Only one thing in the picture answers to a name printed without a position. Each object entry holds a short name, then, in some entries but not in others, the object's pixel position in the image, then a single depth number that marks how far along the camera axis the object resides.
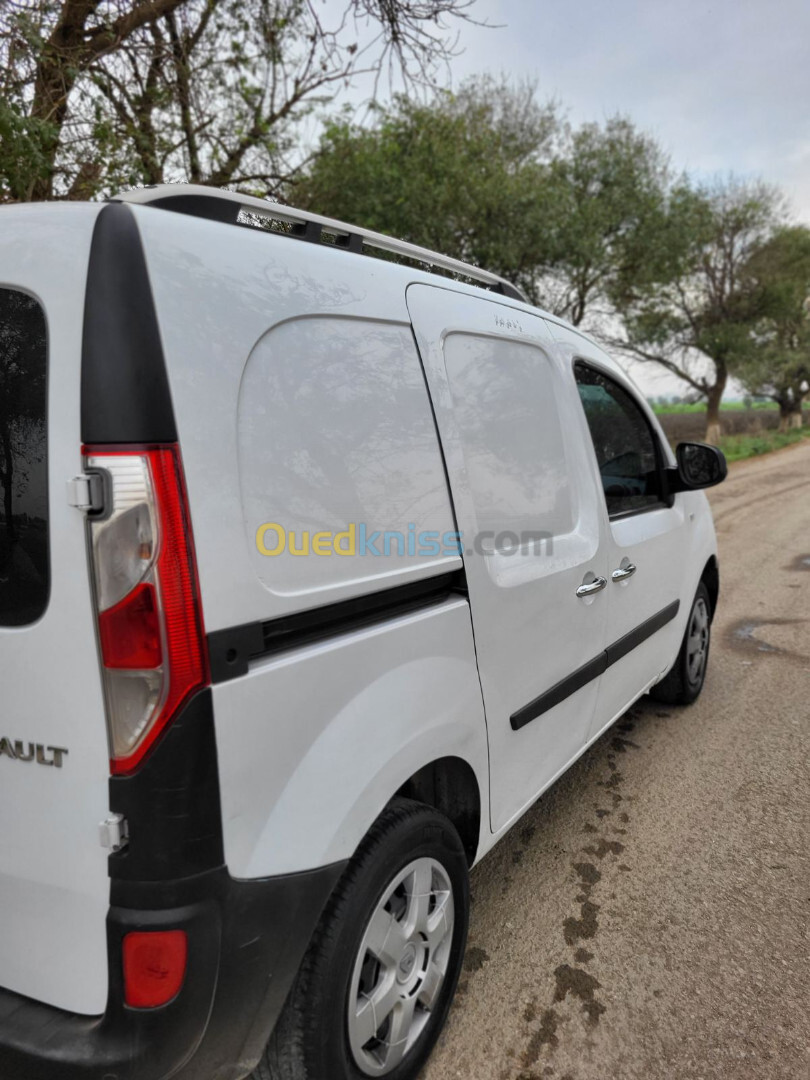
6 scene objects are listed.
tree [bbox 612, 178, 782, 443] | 26.22
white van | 1.25
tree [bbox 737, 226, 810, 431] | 27.14
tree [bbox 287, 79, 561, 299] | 11.11
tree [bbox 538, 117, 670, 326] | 14.59
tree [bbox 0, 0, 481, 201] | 4.65
